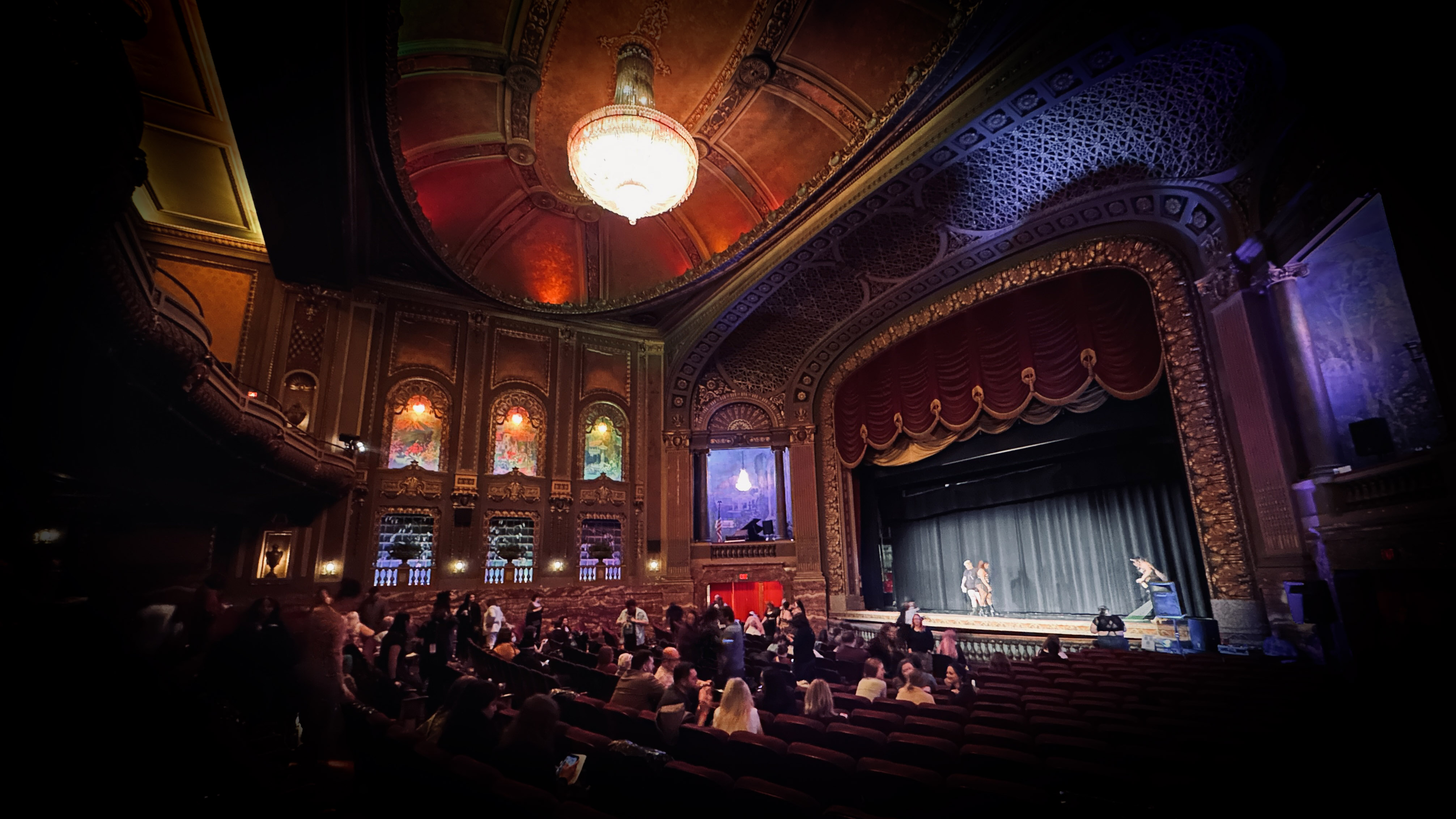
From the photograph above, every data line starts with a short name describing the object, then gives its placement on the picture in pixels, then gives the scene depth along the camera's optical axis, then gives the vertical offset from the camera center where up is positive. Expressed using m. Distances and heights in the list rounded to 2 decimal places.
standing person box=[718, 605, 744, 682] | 7.21 -0.98
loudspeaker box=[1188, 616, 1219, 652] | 8.50 -1.04
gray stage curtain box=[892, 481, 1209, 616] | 13.10 +0.22
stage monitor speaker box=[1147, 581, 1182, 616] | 10.63 -0.73
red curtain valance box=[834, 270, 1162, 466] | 10.98 +3.91
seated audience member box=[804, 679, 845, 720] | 4.66 -0.98
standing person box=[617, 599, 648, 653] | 10.41 -0.99
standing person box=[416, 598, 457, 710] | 6.21 -0.80
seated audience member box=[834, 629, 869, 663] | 7.91 -1.10
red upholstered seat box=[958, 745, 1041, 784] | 2.87 -0.92
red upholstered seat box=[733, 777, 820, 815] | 2.47 -0.90
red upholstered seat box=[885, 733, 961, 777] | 3.19 -0.95
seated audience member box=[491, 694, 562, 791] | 3.08 -0.83
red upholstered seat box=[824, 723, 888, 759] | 3.49 -0.97
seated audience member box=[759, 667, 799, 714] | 5.24 -1.03
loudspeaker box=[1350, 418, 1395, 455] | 7.21 +1.27
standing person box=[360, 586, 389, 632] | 8.36 -0.50
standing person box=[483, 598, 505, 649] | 11.16 -0.86
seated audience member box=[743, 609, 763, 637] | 12.77 -1.19
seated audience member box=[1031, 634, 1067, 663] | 7.57 -1.09
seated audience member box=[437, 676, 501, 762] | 3.46 -0.81
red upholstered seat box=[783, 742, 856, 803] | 2.95 -0.97
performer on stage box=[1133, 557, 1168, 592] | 12.59 -0.32
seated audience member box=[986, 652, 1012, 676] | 6.65 -1.09
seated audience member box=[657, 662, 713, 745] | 4.48 -0.96
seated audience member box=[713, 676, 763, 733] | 4.21 -0.95
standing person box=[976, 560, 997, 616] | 16.44 -0.48
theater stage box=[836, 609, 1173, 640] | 10.38 -1.17
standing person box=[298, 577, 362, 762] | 4.27 -0.68
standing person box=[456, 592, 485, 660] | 8.98 -0.74
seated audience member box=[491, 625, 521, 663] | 7.61 -0.94
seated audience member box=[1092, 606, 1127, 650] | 9.61 -1.13
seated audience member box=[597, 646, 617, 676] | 7.61 -1.05
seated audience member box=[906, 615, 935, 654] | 7.99 -0.95
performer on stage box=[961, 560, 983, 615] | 16.45 -0.69
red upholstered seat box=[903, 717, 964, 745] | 3.73 -0.97
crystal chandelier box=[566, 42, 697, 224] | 10.30 +6.62
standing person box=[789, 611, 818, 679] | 7.55 -1.03
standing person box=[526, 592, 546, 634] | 10.04 -0.72
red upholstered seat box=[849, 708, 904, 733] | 4.02 -0.99
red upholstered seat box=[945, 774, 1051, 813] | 2.39 -0.90
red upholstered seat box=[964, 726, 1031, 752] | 3.35 -0.94
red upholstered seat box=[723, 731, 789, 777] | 3.25 -0.95
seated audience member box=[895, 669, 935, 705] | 5.34 -1.07
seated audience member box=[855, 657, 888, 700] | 5.65 -1.05
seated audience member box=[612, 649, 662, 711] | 4.85 -0.92
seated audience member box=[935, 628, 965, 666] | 7.59 -0.99
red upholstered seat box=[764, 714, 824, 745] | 3.85 -1.01
